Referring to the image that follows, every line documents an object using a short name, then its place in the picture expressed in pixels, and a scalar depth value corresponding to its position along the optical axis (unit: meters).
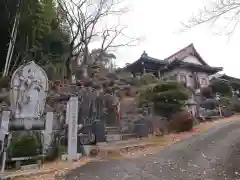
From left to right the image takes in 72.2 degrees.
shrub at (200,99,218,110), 13.52
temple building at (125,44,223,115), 18.01
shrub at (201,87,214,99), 16.20
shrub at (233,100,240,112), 14.47
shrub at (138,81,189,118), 9.48
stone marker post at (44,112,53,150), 6.17
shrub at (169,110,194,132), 8.63
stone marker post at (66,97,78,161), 5.92
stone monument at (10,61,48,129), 6.57
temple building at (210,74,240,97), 20.09
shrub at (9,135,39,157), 5.68
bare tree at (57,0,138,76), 14.12
